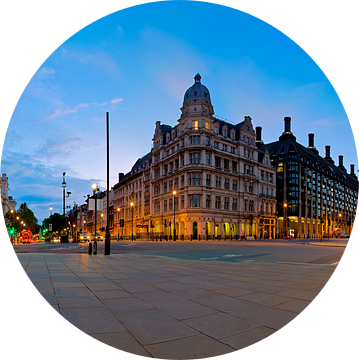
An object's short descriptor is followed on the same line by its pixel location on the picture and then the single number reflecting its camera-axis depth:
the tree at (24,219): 84.38
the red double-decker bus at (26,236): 68.88
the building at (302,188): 99.75
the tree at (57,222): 133.50
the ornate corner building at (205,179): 65.81
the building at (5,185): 119.38
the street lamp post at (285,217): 98.95
